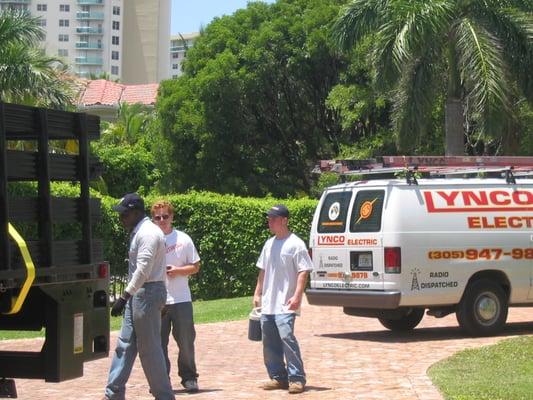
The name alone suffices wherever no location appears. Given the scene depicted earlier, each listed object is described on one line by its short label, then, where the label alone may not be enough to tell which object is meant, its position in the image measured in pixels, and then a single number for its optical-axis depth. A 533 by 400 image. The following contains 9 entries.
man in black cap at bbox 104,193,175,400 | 9.14
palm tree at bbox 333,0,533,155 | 22.62
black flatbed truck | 6.64
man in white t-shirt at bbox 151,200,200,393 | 10.73
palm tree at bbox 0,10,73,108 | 23.72
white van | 14.56
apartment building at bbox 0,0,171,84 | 141.75
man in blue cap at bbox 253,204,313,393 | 10.55
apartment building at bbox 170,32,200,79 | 181.30
